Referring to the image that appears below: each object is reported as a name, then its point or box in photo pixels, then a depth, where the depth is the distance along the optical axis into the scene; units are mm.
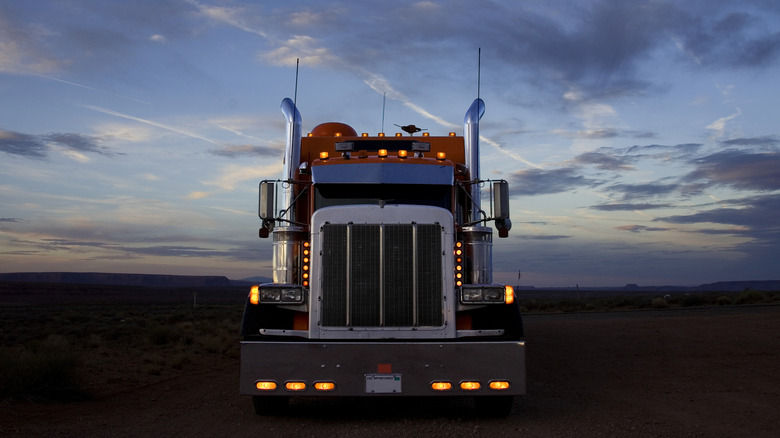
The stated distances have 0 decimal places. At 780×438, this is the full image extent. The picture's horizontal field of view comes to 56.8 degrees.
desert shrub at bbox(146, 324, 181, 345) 21609
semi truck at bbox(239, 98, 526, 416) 8344
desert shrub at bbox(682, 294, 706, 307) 48009
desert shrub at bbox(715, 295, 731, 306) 48200
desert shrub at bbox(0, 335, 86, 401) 11500
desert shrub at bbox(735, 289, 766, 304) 49819
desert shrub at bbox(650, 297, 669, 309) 45262
